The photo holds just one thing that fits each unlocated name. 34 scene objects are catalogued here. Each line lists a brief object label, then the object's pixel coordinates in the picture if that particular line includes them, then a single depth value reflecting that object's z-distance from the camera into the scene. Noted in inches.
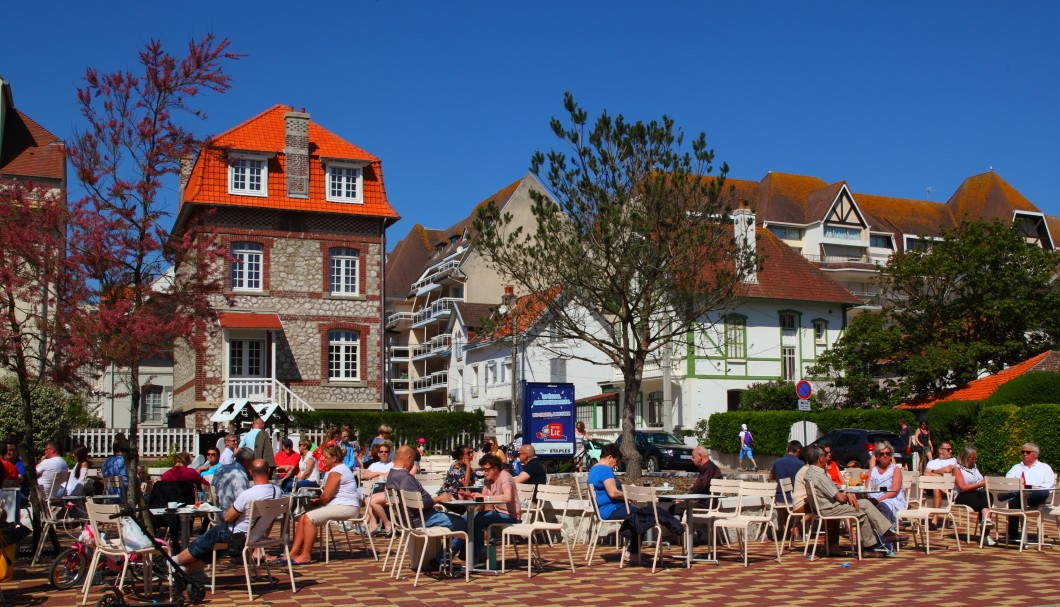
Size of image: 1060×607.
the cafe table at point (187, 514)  426.6
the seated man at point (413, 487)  465.7
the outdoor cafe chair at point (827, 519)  502.6
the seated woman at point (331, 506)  494.3
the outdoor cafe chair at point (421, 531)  442.3
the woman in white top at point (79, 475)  598.9
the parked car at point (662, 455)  1212.5
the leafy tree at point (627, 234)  784.9
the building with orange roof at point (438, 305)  2282.2
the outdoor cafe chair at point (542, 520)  451.2
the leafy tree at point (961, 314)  1430.9
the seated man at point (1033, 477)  546.9
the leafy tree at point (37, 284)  501.7
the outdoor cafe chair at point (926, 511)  527.5
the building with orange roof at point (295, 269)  1433.3
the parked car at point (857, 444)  1090.1
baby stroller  365.1
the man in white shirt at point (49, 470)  593.9
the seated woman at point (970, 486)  564.4
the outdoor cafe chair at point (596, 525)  493.0
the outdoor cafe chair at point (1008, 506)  530.0
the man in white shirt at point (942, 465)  614.2
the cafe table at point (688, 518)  476.4
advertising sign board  982.4
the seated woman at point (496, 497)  470.6
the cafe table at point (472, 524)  450.8
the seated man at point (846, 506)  504.7
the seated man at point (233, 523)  398.9
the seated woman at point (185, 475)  473.1
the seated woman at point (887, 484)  542.3
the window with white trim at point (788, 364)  1755.7
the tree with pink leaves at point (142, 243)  500.7
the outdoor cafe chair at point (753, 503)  472.1
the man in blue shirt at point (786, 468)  561.9
